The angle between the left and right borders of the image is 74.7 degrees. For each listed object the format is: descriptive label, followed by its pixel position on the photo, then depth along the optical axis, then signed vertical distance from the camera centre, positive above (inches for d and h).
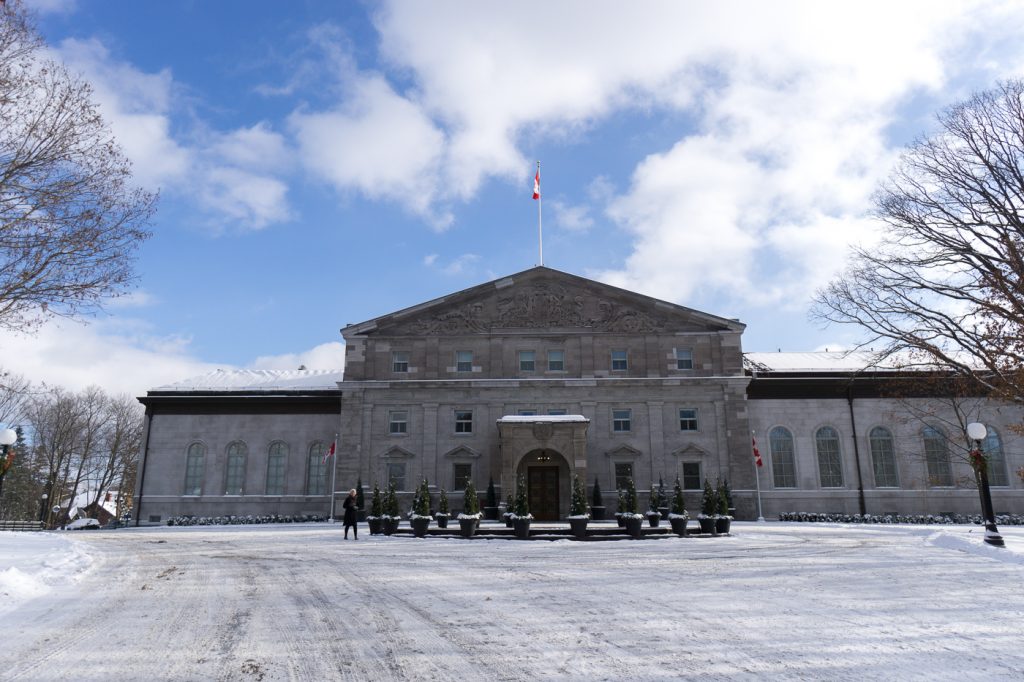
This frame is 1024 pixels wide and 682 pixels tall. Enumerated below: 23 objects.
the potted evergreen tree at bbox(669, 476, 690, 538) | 1011.3 -48.7
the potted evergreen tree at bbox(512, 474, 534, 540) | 994.7 -45.2
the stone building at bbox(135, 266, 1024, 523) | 1518.2 +141.6
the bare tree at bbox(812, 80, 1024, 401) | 869.8 +273.7
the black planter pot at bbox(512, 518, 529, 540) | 993.5 -63.5
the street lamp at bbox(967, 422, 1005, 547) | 752.3 +11.8
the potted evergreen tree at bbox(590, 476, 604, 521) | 1400.1 -43.1
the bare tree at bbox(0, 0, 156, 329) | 665.6 +271.1
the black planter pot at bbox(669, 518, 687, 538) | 1011.9 -60.9
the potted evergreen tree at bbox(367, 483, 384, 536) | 1088.8 -47.2
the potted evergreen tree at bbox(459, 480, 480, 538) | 1005.8 -47.3
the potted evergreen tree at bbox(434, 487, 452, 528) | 1076.4 -49.8
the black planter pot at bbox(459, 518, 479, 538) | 1005.2 -61.3
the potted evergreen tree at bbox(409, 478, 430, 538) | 1018.7 -42.1
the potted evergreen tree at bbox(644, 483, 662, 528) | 1159.6 -46.2
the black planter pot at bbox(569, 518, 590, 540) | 978.7 -61.3
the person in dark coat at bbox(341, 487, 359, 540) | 952.3 -37.1
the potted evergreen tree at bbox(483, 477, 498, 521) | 1416.1 -43.1
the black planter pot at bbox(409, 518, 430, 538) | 1016.9 -61.7
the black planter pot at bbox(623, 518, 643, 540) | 986.1 -62.2
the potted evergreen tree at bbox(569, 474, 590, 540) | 979.9 -40.8
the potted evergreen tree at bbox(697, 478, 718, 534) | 1026.7 -41.4
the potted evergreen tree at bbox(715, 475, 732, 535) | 1030.4 -48.5
